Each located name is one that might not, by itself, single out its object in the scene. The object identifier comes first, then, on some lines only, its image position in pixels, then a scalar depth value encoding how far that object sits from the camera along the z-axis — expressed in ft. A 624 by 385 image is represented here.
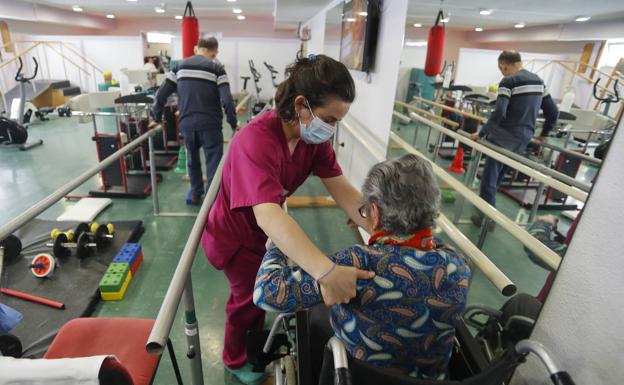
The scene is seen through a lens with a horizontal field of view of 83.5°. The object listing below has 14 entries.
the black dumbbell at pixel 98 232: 8.56
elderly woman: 2.47
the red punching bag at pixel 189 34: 14.49
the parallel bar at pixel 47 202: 3.65
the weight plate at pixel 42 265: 7.56
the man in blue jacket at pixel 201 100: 10.38
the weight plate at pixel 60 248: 8.18
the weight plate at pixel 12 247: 8.02
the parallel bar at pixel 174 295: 2.32
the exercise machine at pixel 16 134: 16.53
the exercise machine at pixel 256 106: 20.79
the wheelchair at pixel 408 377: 2.18
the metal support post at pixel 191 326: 3.29
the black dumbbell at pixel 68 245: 8.19
